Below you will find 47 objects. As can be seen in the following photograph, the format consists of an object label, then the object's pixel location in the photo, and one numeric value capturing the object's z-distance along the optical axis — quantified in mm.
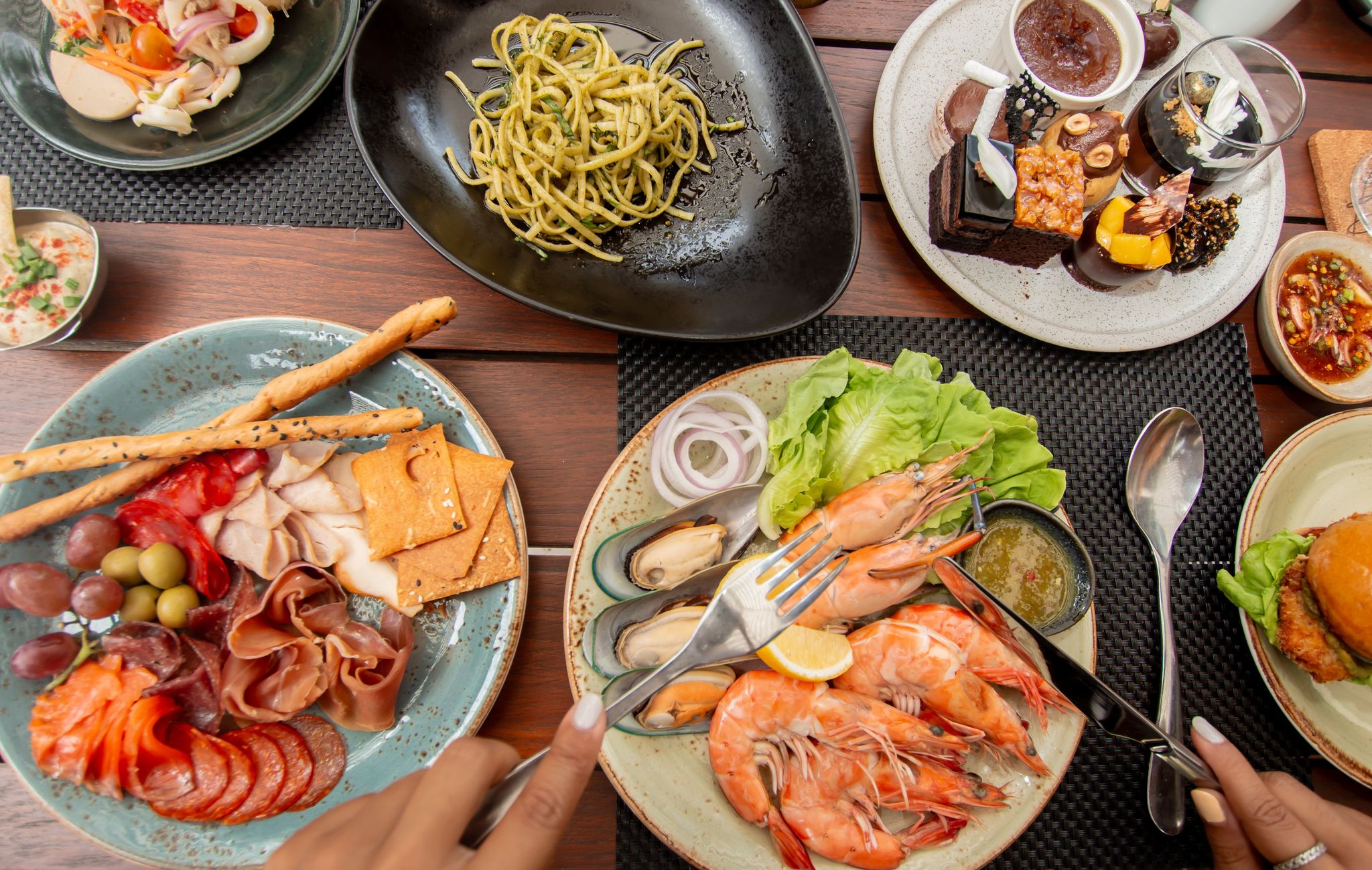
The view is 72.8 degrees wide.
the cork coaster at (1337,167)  613
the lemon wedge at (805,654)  474
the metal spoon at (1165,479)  550
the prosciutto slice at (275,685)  471
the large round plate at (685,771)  470
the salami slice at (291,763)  469
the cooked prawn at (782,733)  481
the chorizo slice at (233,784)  461
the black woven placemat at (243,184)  539
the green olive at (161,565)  474
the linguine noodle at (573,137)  544
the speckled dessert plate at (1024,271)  553
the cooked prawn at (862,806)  477
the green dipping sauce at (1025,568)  512
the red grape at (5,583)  460
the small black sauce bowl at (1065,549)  506
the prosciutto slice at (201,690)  477
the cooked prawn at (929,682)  494
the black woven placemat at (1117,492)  532
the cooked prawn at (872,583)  495
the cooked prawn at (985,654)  500
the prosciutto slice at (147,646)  474
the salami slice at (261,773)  464
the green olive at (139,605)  479
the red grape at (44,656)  459
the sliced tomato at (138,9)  524
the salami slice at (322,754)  476
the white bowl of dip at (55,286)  496
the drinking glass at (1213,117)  543
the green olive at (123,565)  477
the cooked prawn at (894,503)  505
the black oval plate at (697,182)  519
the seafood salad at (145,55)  520
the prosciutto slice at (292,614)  474
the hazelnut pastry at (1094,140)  535
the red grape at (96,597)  468
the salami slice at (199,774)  458
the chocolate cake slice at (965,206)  509
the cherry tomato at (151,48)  519
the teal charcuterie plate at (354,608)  458
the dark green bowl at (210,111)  518
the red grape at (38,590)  459
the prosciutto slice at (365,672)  472
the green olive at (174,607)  478
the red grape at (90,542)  474
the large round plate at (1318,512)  521
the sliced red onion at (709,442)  504
